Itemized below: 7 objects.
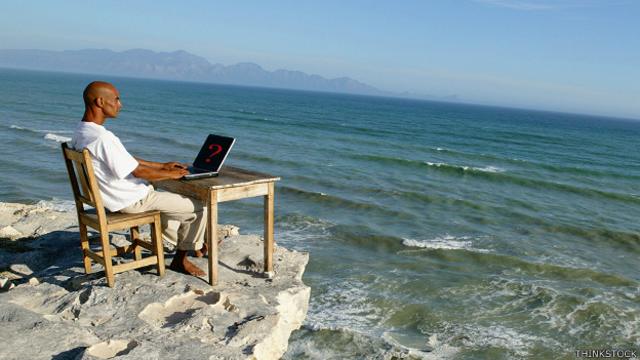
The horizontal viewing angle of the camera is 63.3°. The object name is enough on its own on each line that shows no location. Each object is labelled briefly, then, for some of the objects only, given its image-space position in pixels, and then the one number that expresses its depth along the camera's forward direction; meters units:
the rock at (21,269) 6.08
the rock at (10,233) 7.66
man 4.65
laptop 5.38
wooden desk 5.07
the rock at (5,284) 5.43
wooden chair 4.64
